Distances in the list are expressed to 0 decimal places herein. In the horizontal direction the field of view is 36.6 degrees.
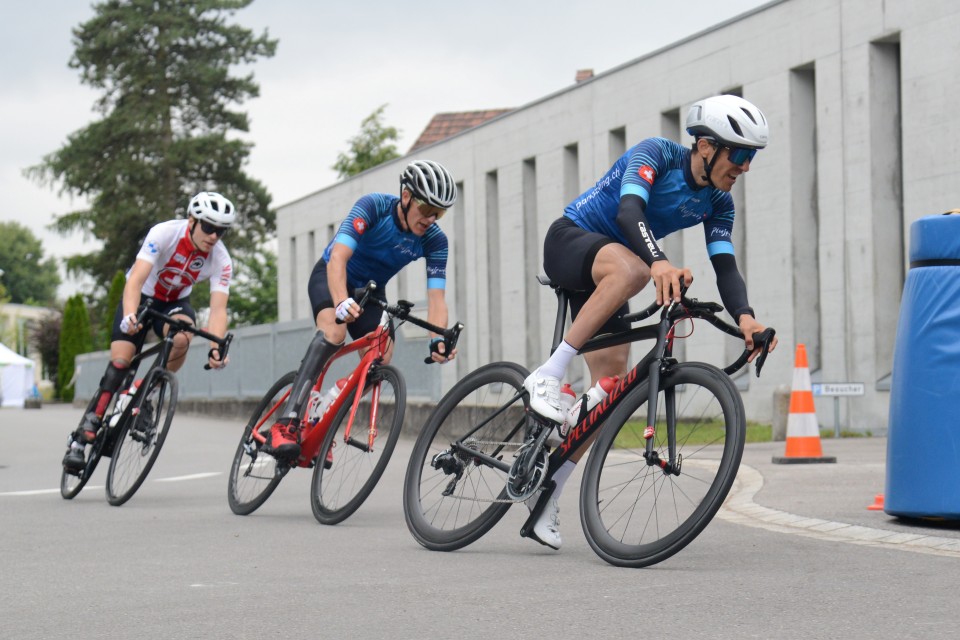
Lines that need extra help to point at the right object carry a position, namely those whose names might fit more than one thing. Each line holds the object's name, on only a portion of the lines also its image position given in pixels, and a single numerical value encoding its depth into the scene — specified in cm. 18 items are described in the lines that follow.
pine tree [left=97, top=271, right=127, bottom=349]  5831
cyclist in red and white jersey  970
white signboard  1530
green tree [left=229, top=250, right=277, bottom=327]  7812
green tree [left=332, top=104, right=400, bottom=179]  6669
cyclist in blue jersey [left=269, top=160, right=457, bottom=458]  790
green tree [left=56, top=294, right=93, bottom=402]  7138
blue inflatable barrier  712
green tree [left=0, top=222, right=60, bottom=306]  13464
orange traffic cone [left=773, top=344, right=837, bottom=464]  1220
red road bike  786
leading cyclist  597
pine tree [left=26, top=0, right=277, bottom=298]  6072
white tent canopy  7612
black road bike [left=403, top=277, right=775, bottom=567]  559
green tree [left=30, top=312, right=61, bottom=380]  8331
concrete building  2236
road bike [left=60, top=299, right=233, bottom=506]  965
